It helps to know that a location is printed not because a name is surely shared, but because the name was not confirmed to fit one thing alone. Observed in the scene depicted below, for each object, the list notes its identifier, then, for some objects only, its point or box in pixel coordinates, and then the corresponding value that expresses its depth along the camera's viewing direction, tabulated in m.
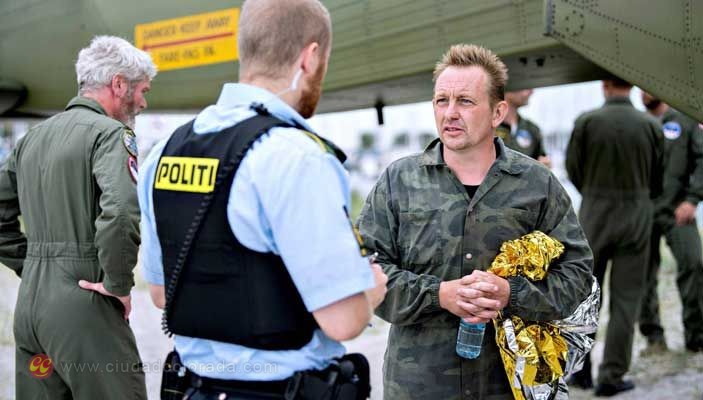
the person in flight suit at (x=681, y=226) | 6.13
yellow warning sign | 5.27
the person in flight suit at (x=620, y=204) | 5.20
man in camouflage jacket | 2.51
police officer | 1.54
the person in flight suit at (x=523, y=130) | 5.14
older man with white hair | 2.82
